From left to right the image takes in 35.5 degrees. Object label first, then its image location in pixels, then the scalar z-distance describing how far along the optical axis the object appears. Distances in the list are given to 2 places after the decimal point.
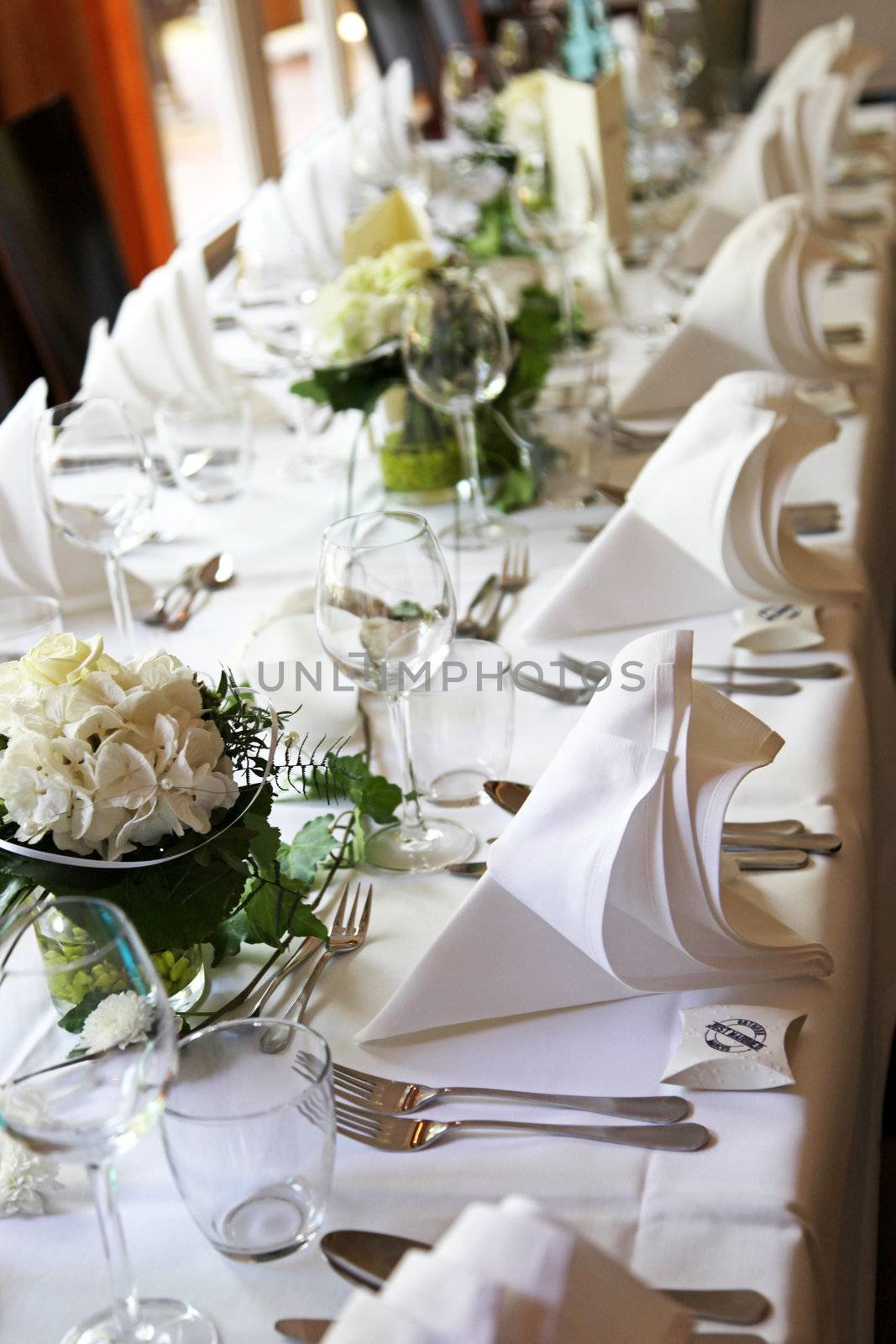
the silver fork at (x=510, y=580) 1.46
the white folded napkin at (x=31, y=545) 1.53
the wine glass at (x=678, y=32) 3.54
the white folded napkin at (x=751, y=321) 1.94
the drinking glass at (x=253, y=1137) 0.72
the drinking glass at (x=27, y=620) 1.44
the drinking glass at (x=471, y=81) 3.54
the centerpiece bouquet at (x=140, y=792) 0.84
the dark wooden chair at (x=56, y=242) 2.58
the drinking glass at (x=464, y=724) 1.14
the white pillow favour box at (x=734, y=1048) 0.84
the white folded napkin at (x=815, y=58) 3.26
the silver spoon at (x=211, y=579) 1.56
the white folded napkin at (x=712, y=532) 1.38
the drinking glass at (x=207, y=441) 1.83
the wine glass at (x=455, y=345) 1.52
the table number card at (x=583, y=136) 2.39
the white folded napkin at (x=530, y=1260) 0.53
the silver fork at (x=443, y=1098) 0.83
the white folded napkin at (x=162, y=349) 1.95
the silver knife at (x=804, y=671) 1.32
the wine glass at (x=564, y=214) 2.38
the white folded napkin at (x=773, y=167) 2.70
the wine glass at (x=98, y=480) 1.36
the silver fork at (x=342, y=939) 0.95
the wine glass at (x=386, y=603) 1.03
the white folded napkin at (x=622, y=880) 0.90
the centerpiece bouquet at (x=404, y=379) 1.64
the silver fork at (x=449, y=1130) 0.81
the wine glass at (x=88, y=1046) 0.65
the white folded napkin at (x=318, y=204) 2.47
